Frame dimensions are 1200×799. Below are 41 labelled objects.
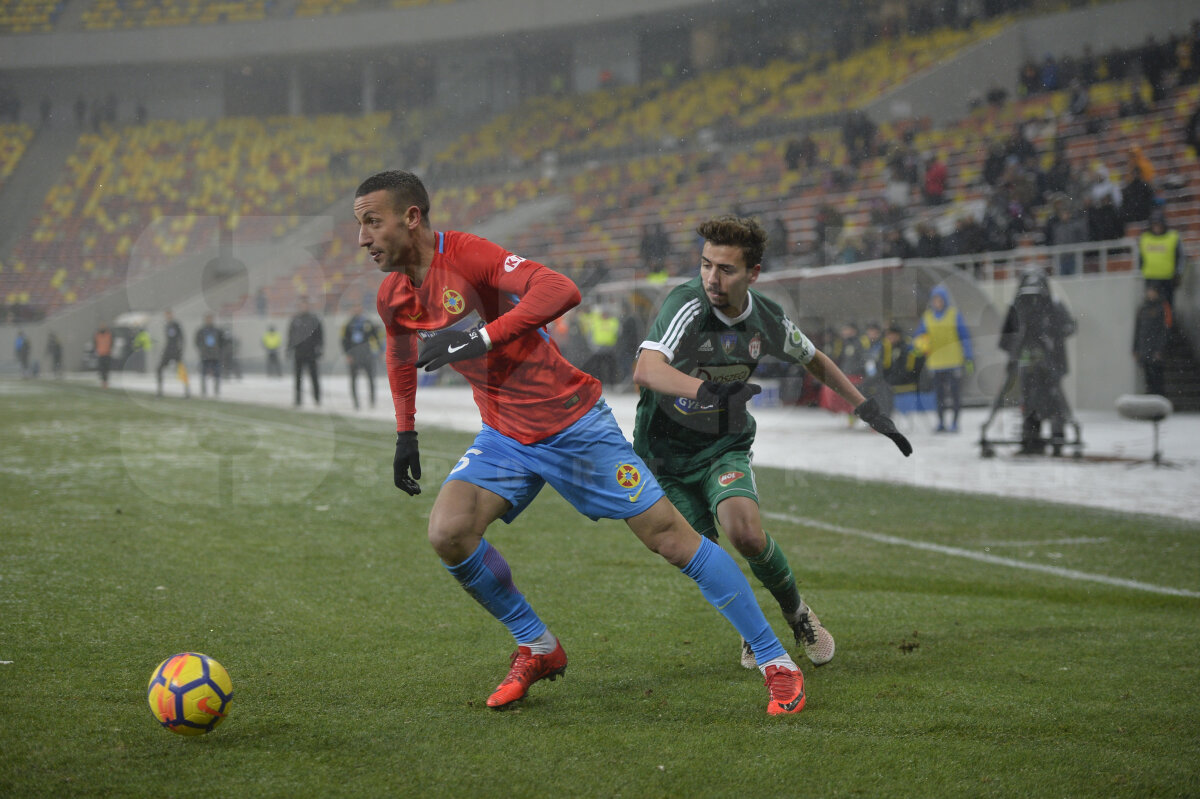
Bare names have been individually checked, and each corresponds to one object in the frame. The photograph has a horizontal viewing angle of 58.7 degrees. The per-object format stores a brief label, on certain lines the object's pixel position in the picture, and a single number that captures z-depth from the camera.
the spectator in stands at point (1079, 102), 23.20
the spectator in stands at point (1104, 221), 17.34
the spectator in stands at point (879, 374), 15.05
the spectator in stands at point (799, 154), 28.44
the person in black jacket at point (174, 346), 23.19
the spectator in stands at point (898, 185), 23.39
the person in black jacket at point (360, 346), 19.97
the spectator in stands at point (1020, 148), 20.66
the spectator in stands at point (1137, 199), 17.47
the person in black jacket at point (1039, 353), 11.41
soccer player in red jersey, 3.72
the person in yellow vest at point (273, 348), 31.47
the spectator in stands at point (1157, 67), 22.28
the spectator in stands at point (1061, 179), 19.02
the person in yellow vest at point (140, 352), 33.50
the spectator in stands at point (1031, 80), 25.02
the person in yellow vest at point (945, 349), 14.65
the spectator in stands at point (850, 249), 19.66
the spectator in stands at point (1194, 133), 19.08
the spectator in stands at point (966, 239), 18.33
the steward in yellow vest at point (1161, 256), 15.16
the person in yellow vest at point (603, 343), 21.27
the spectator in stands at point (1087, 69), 24.20
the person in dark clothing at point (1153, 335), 15.12
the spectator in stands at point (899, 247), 18.58
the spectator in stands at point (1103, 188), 17.73
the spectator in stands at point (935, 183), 22.58
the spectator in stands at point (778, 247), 22.42
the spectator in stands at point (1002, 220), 18.38
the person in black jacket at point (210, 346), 22.98
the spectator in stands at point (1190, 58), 21.72
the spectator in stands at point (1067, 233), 17.28
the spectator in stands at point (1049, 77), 25.08
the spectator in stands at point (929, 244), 18.89
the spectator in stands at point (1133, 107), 22.11
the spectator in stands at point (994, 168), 20.61
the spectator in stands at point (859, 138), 26.39
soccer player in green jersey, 4.08
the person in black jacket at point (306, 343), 18.45
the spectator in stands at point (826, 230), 21.14
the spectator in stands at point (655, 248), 25.25
